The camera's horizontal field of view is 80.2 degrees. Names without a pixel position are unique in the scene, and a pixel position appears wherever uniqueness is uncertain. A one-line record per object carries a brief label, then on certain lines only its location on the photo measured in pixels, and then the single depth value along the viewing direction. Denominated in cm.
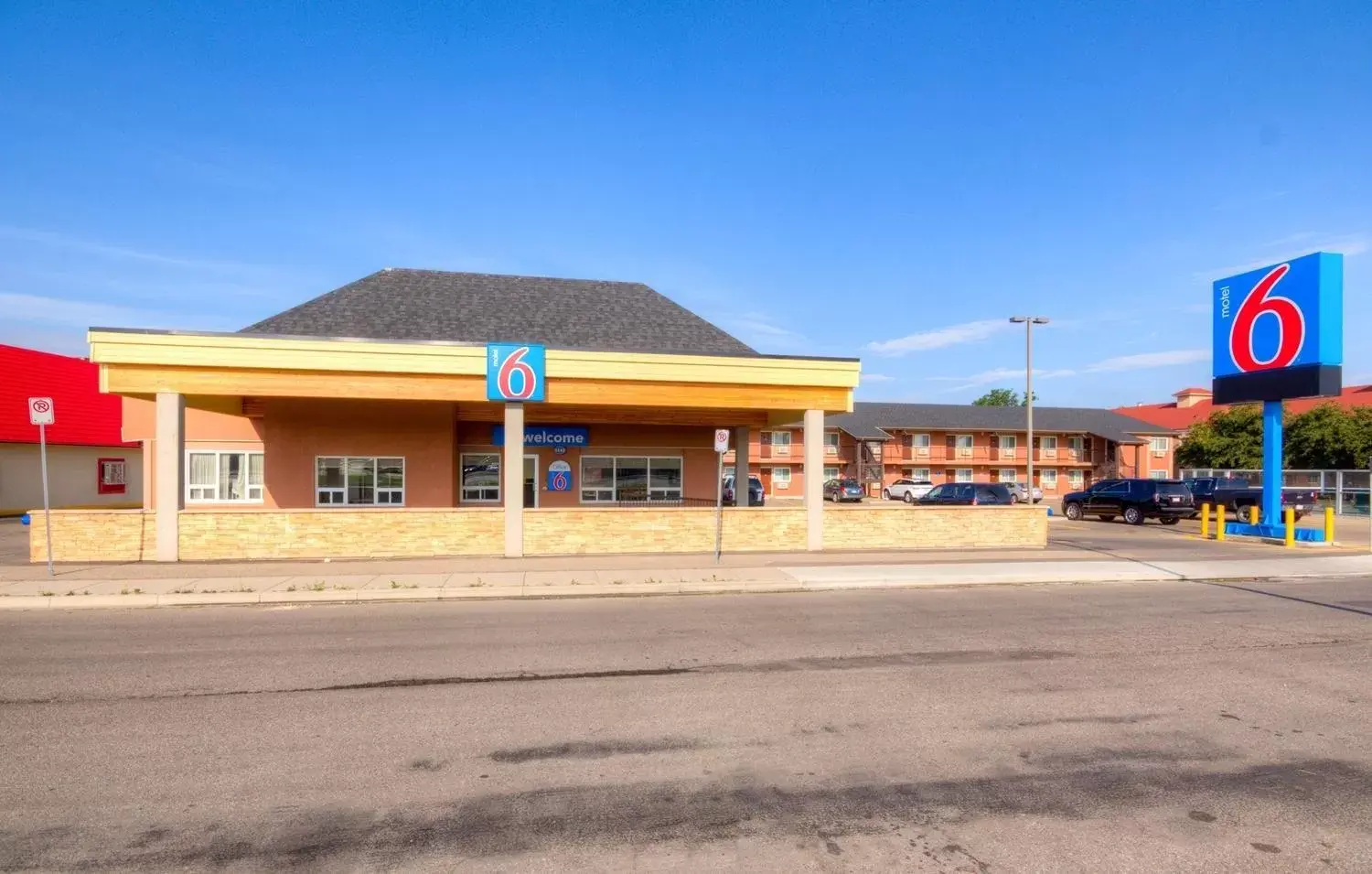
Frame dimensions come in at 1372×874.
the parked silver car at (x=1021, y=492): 5012
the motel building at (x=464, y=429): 1653
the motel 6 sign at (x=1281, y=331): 2156
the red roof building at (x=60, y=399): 3012
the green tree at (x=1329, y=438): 4547
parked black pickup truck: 3100
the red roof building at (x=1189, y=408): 6550
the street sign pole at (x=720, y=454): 1532
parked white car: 5144
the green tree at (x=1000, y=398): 11019
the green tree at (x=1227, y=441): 5188
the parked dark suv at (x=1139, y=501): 3019
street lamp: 3072
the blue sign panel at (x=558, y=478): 2522
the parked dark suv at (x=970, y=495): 3272
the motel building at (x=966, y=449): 5634
